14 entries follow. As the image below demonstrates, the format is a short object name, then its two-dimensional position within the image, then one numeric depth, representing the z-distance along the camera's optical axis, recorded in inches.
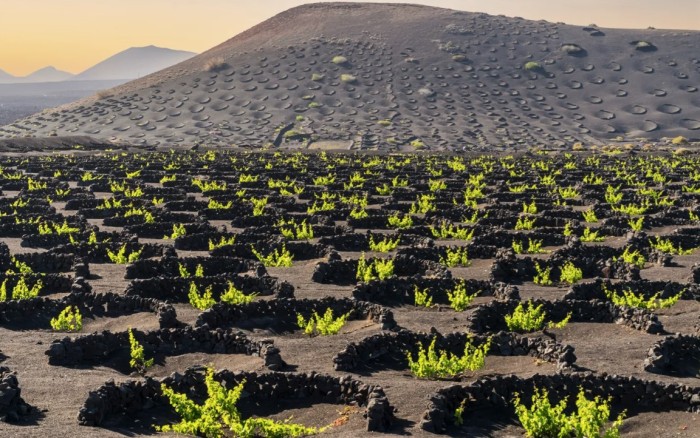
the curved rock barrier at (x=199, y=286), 735.1
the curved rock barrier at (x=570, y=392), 449.7
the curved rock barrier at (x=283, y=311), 637.3
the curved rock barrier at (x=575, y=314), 616.4
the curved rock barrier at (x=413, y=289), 724.0
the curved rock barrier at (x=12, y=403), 422.9
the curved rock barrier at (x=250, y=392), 425.4
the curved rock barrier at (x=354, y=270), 802.8
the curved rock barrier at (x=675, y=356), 515.8
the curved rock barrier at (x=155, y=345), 545.0
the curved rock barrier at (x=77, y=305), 661.3
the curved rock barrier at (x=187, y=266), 824.9
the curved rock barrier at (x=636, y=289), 711.1
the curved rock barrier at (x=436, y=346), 536.7
